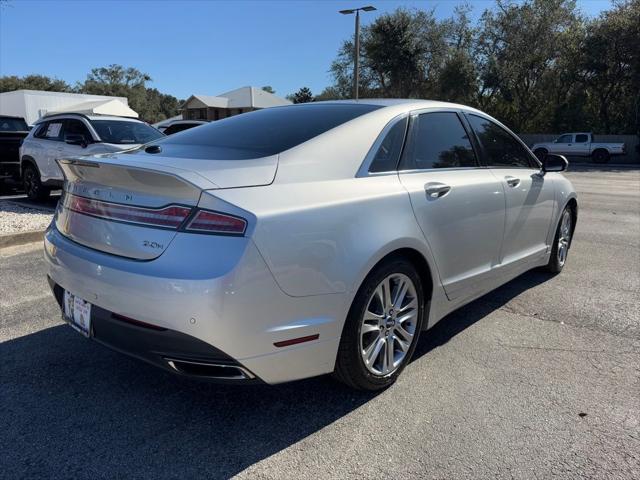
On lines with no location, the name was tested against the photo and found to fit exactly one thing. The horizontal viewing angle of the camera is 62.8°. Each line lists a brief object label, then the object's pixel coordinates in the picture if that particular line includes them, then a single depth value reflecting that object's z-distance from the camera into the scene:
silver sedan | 2.31
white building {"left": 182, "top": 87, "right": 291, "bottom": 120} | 51.22
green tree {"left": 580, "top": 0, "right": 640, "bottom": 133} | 28.98
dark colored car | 11.79
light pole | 21.34
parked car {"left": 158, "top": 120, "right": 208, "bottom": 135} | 15.91
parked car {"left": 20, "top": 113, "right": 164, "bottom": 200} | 9.07
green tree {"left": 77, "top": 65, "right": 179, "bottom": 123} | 81.25
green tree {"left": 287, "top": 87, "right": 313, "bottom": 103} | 65.51
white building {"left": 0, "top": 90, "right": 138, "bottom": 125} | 38.34
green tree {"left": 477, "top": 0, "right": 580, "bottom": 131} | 32.78
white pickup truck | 29.06
